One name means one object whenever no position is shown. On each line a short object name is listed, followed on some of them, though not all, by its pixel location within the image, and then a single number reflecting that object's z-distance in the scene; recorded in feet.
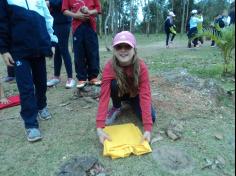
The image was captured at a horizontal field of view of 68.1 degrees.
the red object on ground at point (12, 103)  7.75
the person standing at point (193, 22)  19.58
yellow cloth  5.15
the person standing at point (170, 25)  21.13
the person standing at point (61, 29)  8.32
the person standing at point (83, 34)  7.34
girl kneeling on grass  5.42
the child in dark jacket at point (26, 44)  5.46
